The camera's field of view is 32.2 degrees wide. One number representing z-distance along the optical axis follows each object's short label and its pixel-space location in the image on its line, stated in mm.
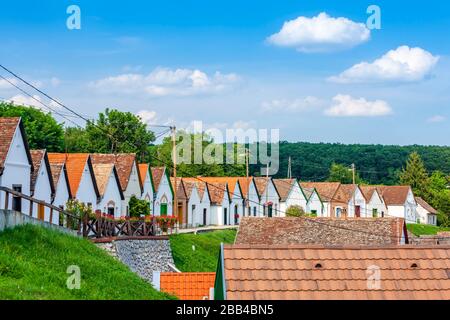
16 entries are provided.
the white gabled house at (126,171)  50875
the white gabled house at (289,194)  84812
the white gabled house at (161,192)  57781
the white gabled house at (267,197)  81750
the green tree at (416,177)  120250
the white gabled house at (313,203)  88188
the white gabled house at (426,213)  108375
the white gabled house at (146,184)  54750
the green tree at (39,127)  82062
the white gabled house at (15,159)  33906
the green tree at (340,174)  119688
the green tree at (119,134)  90000
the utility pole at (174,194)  52359
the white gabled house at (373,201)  99812
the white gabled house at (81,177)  43562
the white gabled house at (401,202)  105500
